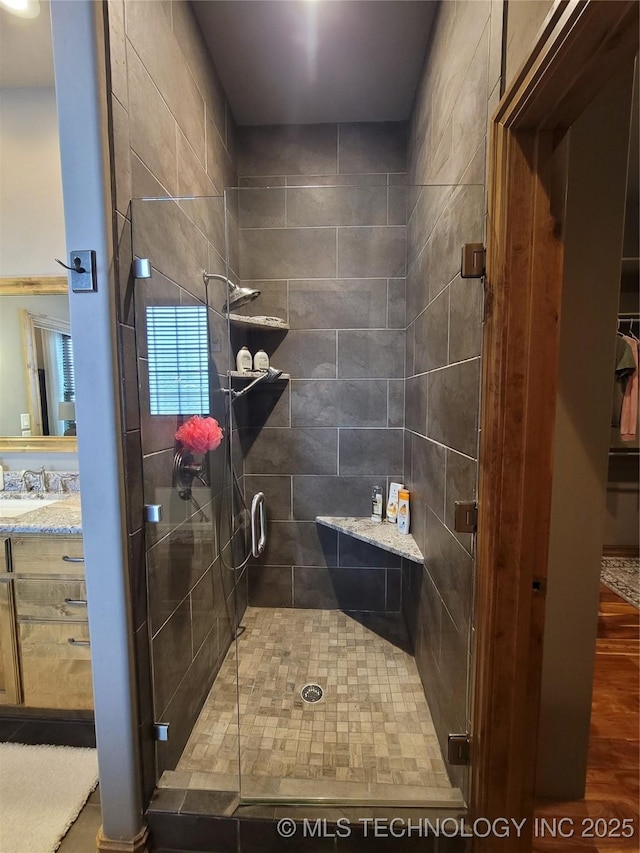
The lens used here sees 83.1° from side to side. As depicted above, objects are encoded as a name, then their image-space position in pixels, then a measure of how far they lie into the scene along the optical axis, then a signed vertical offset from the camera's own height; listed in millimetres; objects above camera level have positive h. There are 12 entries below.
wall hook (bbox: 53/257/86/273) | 1040 +401
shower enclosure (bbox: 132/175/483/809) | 1285 -446
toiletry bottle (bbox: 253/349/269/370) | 2225 +262
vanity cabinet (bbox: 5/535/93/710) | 1607 -963
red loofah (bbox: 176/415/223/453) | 1463 -125
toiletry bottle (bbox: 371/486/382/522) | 2323 -660
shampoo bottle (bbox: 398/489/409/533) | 2102 -635
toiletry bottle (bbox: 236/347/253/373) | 2111 +256
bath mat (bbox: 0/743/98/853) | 1251 -1490
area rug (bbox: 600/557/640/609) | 2767 -1480
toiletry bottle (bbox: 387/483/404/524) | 2252 -637
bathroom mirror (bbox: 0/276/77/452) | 1909 +198
